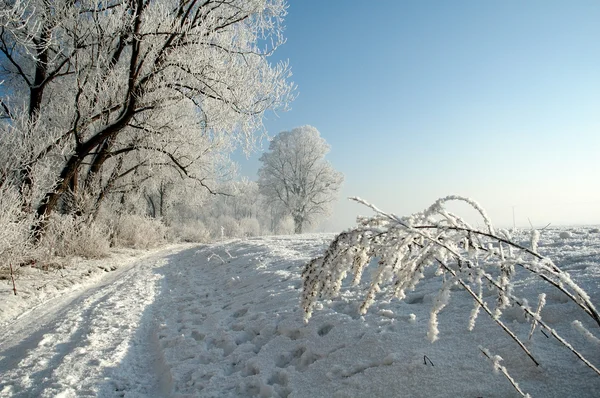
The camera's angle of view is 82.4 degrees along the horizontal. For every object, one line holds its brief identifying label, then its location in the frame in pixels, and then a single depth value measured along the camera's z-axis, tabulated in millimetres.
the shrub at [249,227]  32500
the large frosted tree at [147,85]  8547
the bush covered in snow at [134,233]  13479
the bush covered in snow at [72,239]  8242
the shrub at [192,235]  22016
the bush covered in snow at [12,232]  6020
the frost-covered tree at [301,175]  30422
